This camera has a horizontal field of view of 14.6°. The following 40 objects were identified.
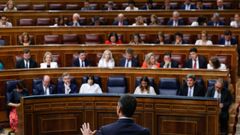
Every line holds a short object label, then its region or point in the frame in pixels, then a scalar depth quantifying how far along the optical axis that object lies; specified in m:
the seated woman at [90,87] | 11.91
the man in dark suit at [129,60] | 13.44
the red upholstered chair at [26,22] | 17.79
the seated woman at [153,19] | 16.55
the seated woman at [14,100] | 11.71
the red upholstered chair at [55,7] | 19.74
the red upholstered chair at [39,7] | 19.73
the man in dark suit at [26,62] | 13.57
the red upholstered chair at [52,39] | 16.11
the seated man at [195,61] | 13.17
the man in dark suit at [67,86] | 12.00
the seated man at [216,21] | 16.44
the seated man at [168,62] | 13.17
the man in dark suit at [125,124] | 5.29
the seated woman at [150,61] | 12.87
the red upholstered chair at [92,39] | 16.12
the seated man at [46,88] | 11.86
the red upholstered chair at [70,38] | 16.14
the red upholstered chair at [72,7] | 19.60
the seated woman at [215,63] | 12.44
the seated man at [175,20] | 16.69
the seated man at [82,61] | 13.77
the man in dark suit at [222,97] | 11.00
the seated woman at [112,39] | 15.11
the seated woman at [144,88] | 11.43
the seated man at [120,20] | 16.75
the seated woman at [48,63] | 13.30
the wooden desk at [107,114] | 9.70
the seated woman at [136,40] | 15.14
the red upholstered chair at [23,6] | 19.66
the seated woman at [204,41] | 14.71
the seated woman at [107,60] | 13.29
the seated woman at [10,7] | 18.35
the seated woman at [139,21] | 16.44
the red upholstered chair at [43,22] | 17.75
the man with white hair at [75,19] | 16.85
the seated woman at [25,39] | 15.26
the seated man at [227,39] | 14.76
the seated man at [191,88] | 11.31
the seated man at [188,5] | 18.54
